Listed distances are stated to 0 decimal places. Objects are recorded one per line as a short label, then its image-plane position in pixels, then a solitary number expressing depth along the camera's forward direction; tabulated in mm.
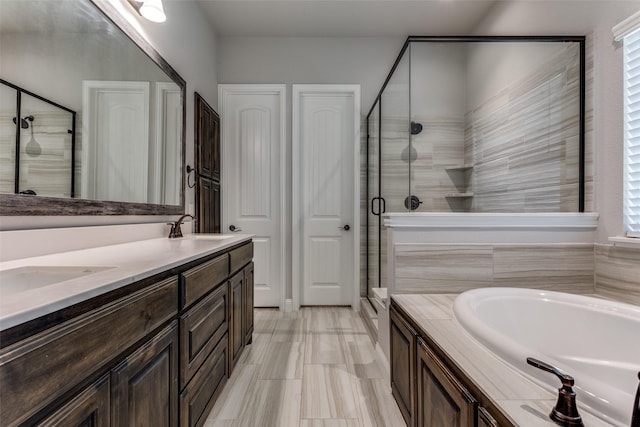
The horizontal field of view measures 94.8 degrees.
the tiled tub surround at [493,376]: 675
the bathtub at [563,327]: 1157
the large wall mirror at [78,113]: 996
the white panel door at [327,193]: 3113
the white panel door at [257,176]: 3105
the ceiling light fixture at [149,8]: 1651
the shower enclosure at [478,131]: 1832
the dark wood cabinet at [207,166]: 2527
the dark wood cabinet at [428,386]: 790
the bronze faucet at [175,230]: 1944
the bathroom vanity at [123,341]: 528
